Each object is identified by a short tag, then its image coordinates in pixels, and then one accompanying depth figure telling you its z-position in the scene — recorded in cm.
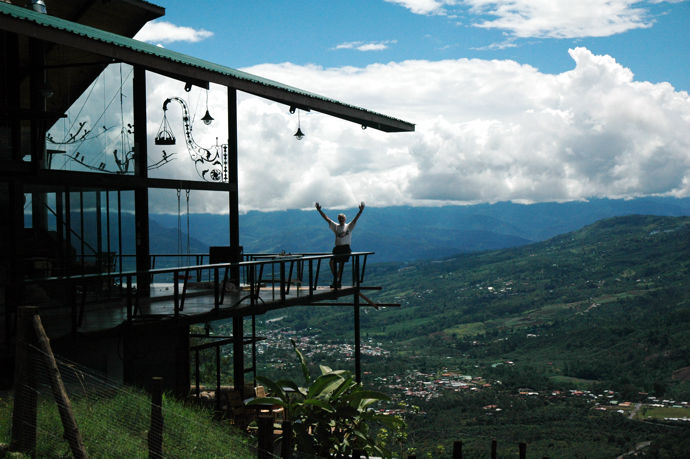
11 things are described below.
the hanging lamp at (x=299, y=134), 1895
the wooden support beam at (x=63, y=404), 704
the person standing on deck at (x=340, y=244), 1662
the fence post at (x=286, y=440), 897
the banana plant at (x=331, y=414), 1178
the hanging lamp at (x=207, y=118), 1820
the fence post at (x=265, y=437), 832
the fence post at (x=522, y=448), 1266
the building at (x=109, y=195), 1177
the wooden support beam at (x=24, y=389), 732
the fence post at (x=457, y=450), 1108
